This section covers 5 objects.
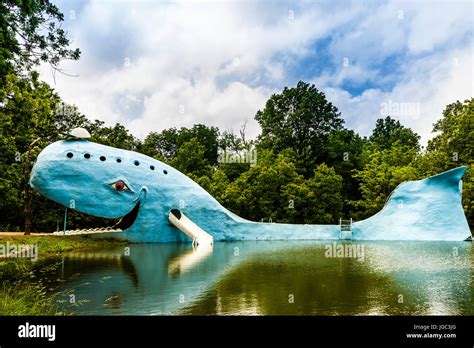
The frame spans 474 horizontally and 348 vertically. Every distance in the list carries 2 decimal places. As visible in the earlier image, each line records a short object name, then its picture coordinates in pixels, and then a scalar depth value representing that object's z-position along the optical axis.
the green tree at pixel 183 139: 40.66
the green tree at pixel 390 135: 43.56
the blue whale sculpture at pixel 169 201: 16.92
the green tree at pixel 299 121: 37.63
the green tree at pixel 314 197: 27.50
